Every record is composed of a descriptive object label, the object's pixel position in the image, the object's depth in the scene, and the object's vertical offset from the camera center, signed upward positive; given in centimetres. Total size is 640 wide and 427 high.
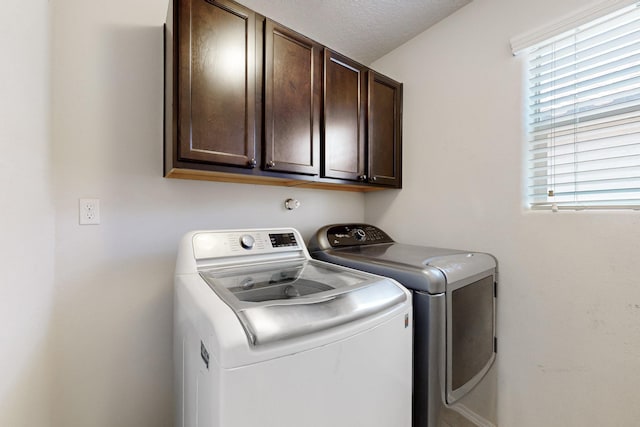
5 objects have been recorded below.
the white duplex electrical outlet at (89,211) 121 +0
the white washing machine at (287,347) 64 -38
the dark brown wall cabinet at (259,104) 113 +55
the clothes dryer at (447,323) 106 -50
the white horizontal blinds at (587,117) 111 +44
